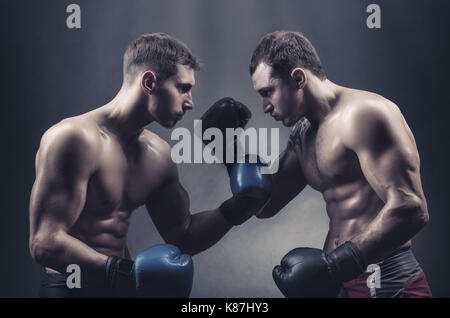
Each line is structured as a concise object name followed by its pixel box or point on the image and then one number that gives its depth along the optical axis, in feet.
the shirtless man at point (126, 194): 6.24
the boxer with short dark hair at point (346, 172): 6.15
